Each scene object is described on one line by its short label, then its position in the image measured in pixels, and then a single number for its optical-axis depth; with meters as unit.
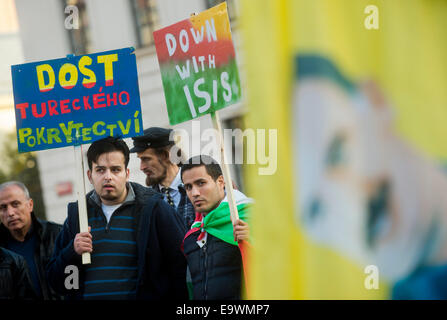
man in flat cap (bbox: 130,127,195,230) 9.70
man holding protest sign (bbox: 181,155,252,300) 7.41
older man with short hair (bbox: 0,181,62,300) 9.54
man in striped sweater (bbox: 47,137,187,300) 7.68
